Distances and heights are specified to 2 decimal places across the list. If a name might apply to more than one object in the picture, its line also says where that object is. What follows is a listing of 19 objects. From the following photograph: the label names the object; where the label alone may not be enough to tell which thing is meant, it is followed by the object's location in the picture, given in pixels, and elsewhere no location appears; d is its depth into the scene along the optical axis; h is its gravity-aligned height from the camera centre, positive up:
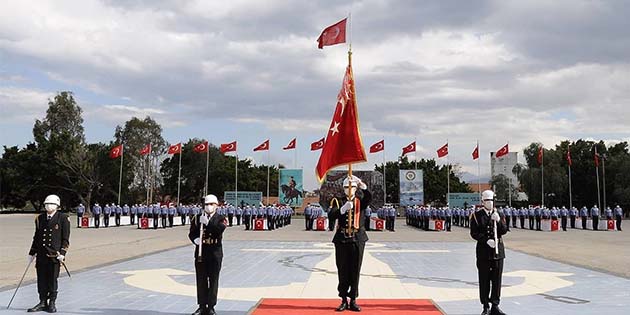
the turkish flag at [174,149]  43.94 +3.93
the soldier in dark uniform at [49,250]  8.13 -0.75
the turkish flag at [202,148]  43.89 +4.03
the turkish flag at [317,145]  42.06 +4.12
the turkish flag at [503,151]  42.16 +3.72
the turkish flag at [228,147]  43.75 +4.07
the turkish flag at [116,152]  43.50 +3.63
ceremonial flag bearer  8.16 -0.62
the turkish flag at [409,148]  45.31 +4.21
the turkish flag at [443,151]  44.44 +3.90
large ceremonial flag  9.22 +1.07
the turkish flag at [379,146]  44.72 +4.29
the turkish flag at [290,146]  45.28 +4.32
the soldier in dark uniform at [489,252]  7.84 -0.72
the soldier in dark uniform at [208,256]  7.72 -0.78
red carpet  8.03 -1.60
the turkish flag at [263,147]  44.88 +4.19
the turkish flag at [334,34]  10.47 +3.10
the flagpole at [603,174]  58.10 +2.89
